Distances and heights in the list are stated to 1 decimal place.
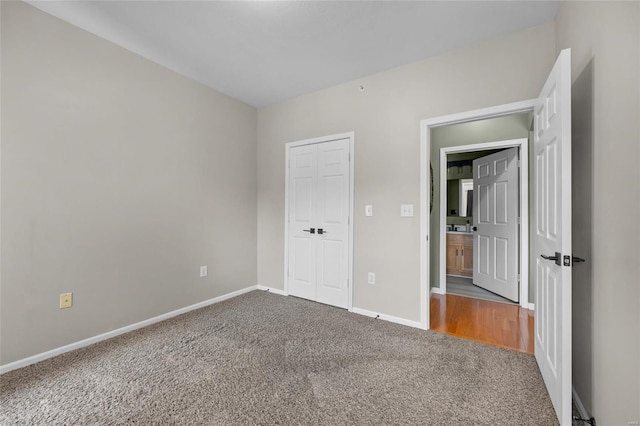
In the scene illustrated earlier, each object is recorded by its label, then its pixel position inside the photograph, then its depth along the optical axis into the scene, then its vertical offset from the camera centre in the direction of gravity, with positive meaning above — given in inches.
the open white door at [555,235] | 53.9 -3.6
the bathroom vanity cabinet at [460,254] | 190.5 -26.1
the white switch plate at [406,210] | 107.4 +2.5
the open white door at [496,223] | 136.8 -2.9
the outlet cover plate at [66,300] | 85.0 -28.0
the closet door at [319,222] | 126.8 -3.4
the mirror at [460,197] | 203.9 +15.1
